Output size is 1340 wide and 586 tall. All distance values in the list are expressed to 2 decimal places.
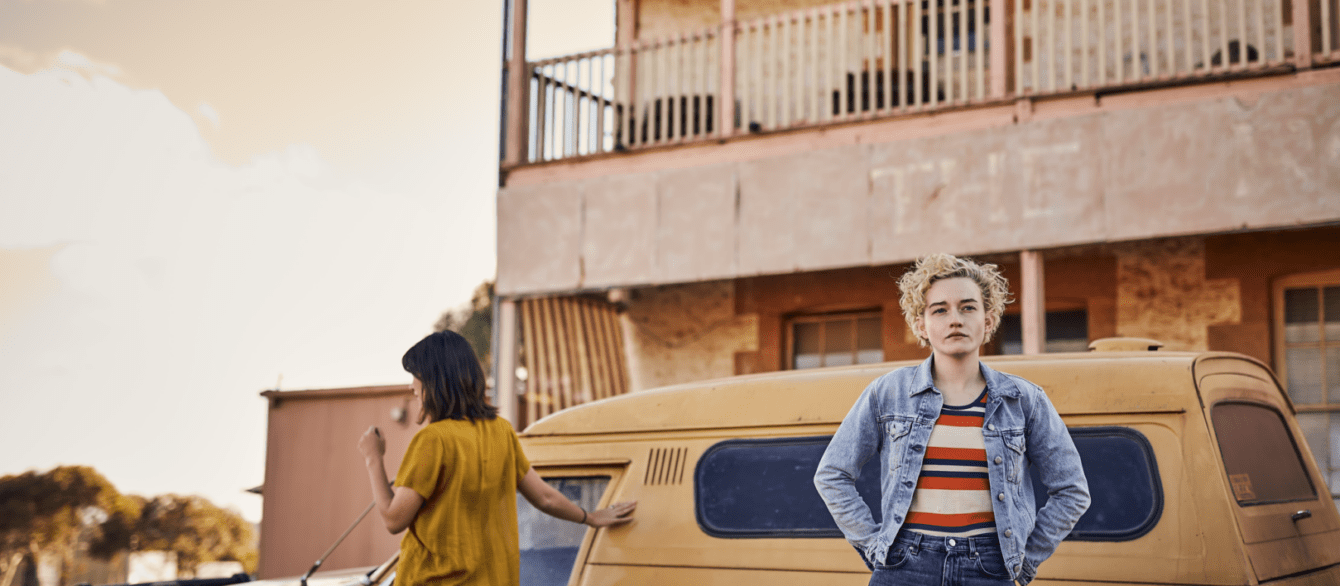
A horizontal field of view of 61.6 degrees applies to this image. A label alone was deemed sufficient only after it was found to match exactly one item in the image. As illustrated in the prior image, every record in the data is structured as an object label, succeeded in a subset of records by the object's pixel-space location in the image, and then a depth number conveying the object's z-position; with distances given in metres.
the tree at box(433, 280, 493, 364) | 21.03
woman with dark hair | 2.97
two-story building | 7.77
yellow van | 2.97
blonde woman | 2.36
